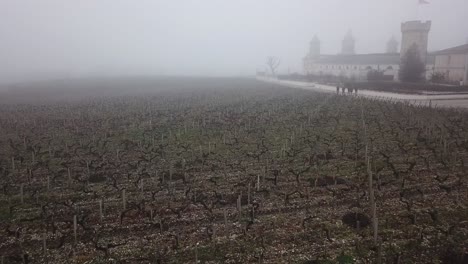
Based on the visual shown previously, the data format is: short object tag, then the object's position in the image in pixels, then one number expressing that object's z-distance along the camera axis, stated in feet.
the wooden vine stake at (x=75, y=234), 39.45
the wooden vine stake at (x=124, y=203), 46.50
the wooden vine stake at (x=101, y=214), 44.03
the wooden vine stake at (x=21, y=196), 49.47
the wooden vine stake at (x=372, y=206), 37.94
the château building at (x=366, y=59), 254.06
